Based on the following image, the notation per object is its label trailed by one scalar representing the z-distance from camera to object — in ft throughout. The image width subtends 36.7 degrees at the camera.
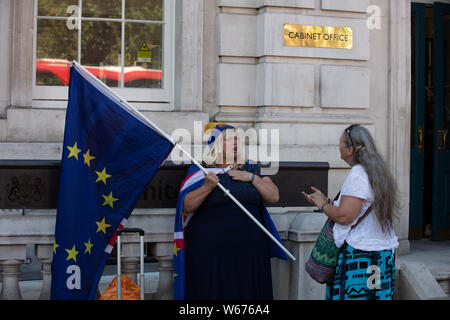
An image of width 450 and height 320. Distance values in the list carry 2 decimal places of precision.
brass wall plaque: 23.98
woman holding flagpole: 15.53
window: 22.77
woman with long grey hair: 13.98
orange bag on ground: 15.29
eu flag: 15.12
